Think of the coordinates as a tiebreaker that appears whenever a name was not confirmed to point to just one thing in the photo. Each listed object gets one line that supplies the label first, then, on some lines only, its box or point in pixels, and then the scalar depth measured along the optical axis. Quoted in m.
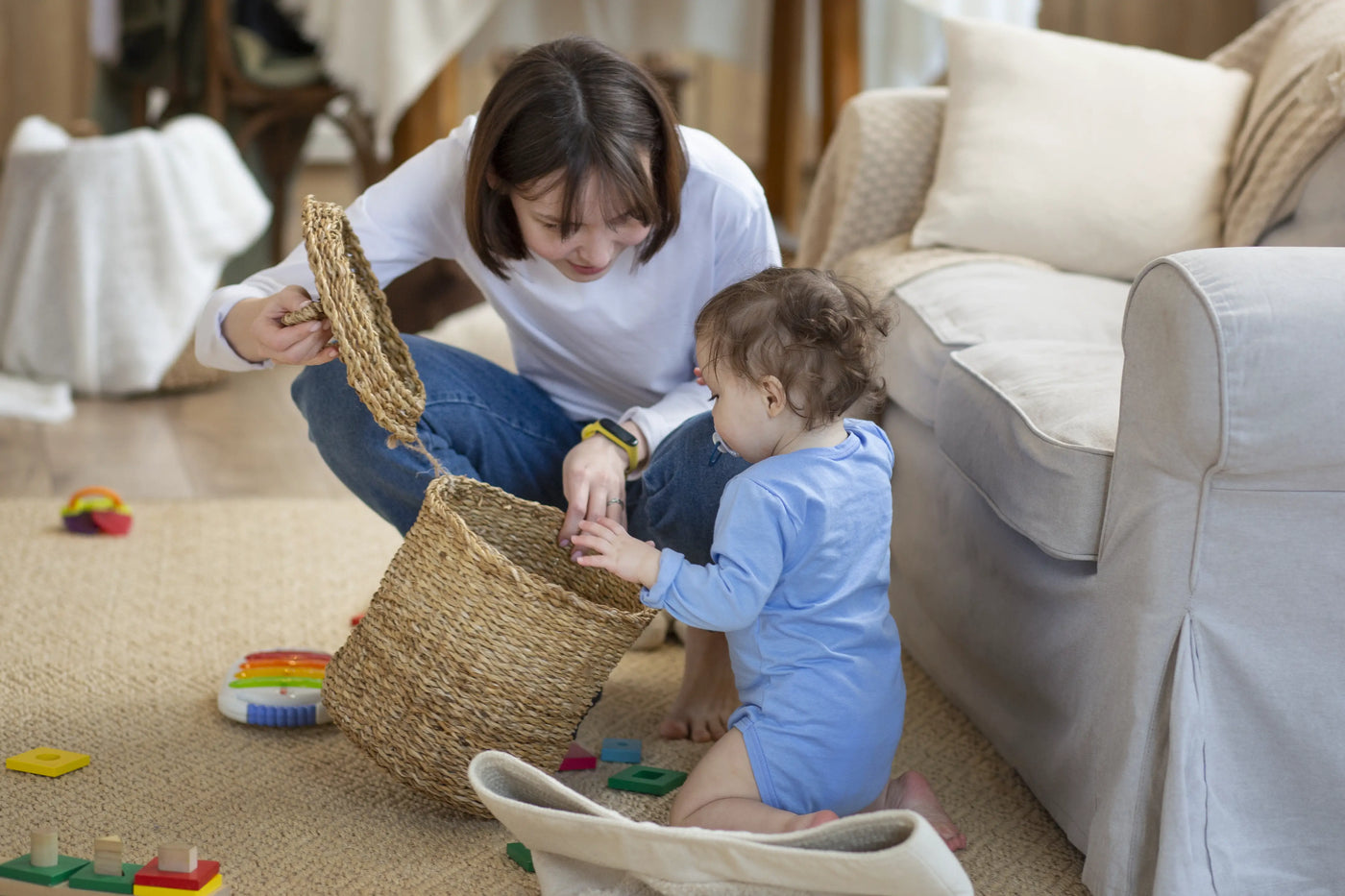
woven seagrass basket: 3.23
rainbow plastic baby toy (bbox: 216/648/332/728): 3.51
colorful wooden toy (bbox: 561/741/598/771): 3.46
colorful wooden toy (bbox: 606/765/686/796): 3.41
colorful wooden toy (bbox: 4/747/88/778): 3.39
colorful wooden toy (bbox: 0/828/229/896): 3.11
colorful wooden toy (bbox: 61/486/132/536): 4.17
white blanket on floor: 3.02
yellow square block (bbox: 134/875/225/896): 3.11
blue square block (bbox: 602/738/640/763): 3.49
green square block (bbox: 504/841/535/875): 3.24
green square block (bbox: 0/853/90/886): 3.12
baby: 3.20
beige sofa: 3.06
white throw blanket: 5.41
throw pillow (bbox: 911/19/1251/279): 4.02
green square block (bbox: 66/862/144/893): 3.12
